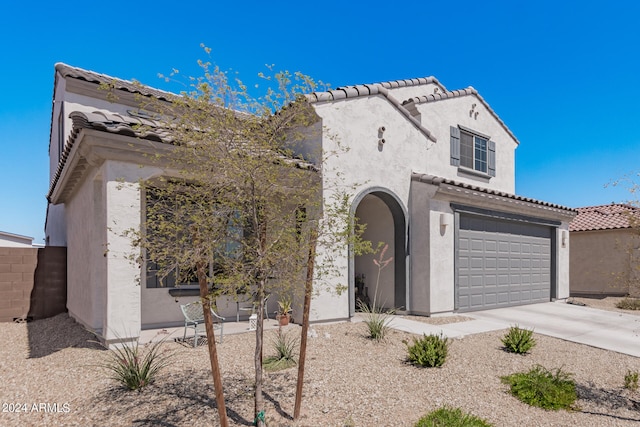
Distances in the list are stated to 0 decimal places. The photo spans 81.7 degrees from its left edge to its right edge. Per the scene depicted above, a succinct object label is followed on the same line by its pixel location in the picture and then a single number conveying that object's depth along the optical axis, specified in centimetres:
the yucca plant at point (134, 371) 489
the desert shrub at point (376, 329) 768
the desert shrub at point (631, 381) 544
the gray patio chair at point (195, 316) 705
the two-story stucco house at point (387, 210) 668
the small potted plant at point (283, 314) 884
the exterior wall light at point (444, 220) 1053
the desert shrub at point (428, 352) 611
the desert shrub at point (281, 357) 596
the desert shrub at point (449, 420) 396
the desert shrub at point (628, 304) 1323
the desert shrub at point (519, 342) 704
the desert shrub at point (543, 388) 486
